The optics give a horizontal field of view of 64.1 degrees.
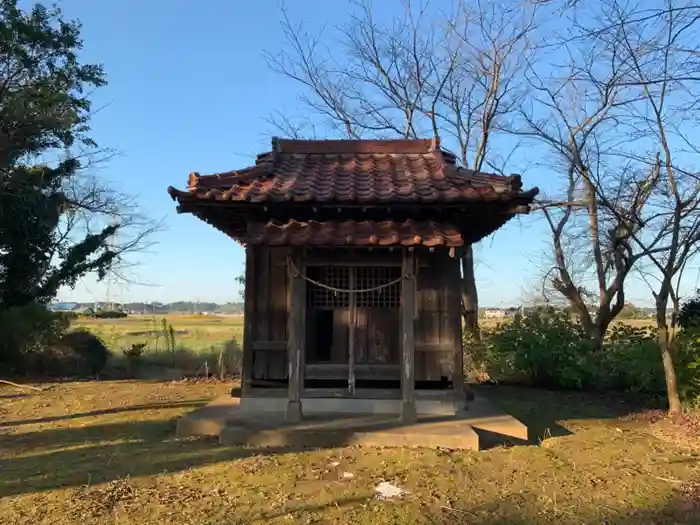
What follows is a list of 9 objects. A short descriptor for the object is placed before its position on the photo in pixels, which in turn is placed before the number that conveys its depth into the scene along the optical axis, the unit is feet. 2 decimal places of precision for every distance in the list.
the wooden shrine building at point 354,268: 22.35
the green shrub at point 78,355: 47.50
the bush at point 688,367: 28.58
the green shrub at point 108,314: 70.21
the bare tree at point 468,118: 52.19
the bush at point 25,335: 44.93
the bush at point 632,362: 34.04
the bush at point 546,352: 38.63
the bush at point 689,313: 33.35
